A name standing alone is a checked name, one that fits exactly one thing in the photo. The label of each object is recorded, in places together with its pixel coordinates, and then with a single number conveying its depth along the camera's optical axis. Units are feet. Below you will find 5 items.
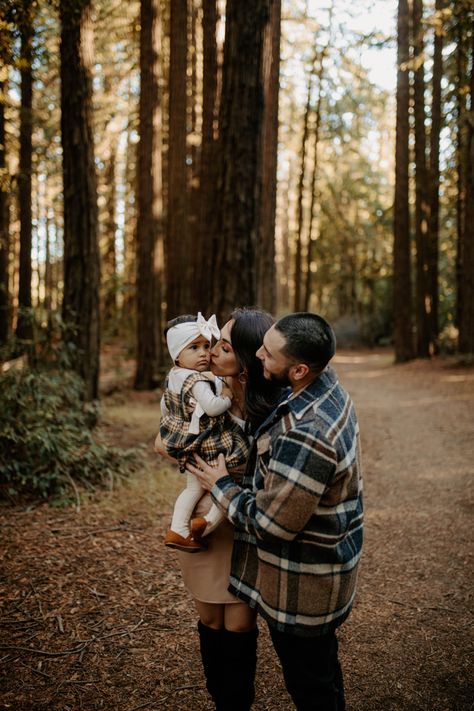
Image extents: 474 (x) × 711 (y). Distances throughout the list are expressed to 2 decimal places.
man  6.25
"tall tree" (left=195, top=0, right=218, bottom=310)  34.68
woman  7.65
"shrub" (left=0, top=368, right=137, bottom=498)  18.07
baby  7.71
